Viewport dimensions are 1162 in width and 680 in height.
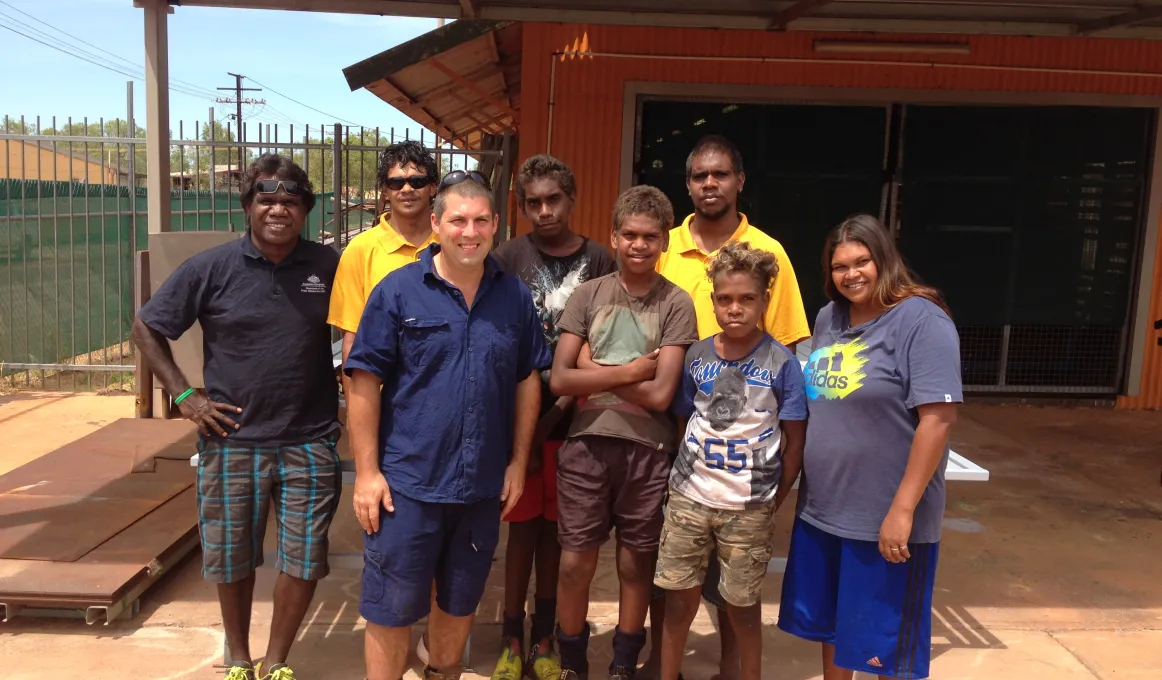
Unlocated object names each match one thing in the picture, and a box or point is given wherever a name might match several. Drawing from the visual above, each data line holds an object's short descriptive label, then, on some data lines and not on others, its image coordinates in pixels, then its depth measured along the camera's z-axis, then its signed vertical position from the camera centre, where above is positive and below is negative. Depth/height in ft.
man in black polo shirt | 8.97 -1.59
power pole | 134.97 +19.93
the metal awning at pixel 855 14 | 15.43 +4.15
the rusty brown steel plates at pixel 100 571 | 10.77 -4.52
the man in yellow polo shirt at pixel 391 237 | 9.13 -0.12
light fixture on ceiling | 22.03 +4.90
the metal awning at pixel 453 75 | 18.54 +4.26
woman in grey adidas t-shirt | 7.51 -1.78
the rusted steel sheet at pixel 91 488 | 12.23 -4.37
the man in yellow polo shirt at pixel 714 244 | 9.02 -0.05
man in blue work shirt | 8.05 -1.65
